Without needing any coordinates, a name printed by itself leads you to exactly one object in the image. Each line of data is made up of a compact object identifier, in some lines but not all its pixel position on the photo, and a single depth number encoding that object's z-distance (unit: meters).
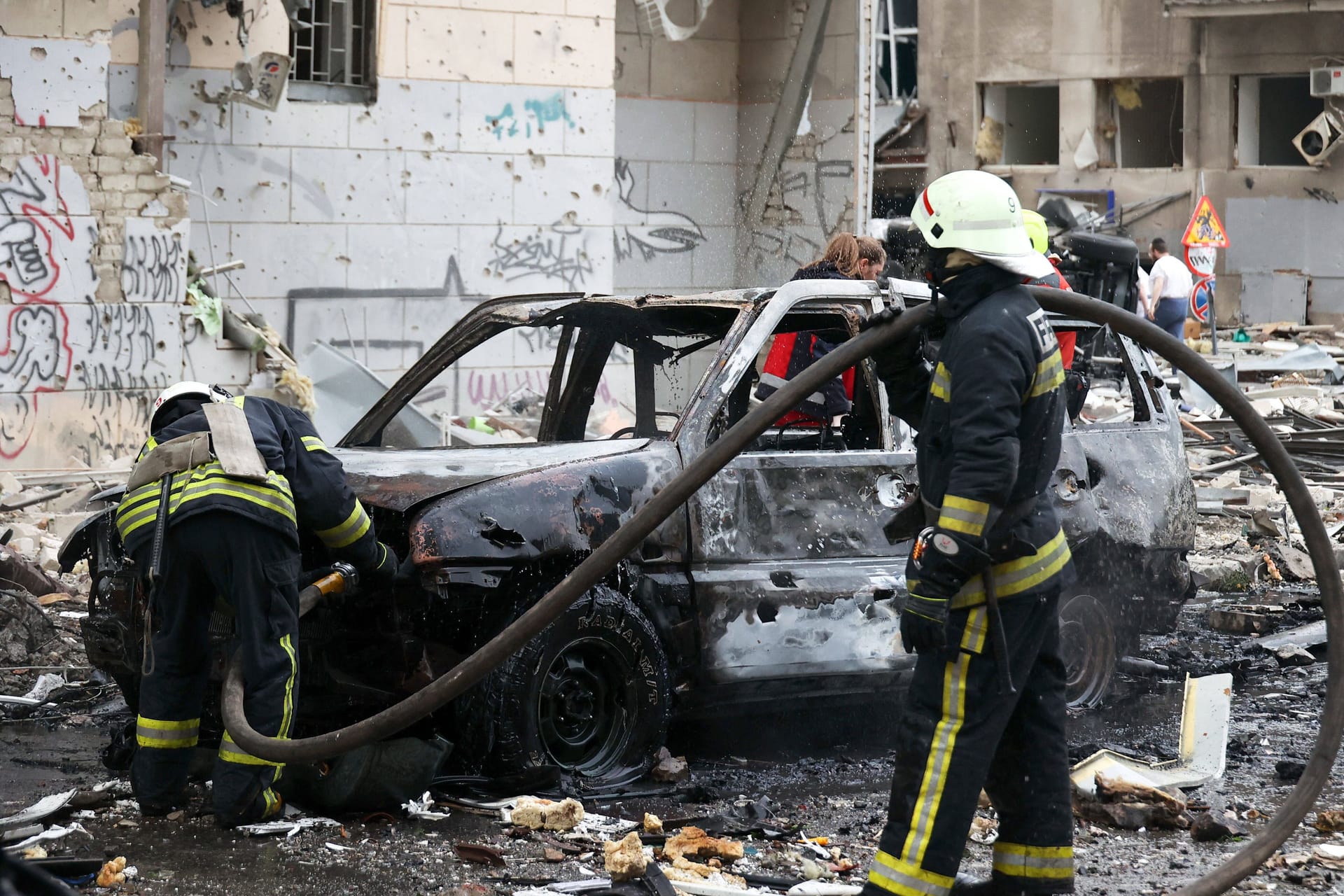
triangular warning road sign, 23.14
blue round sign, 24.00
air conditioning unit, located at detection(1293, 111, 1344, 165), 27.89
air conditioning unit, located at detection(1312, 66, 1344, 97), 27.34
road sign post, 23.16
